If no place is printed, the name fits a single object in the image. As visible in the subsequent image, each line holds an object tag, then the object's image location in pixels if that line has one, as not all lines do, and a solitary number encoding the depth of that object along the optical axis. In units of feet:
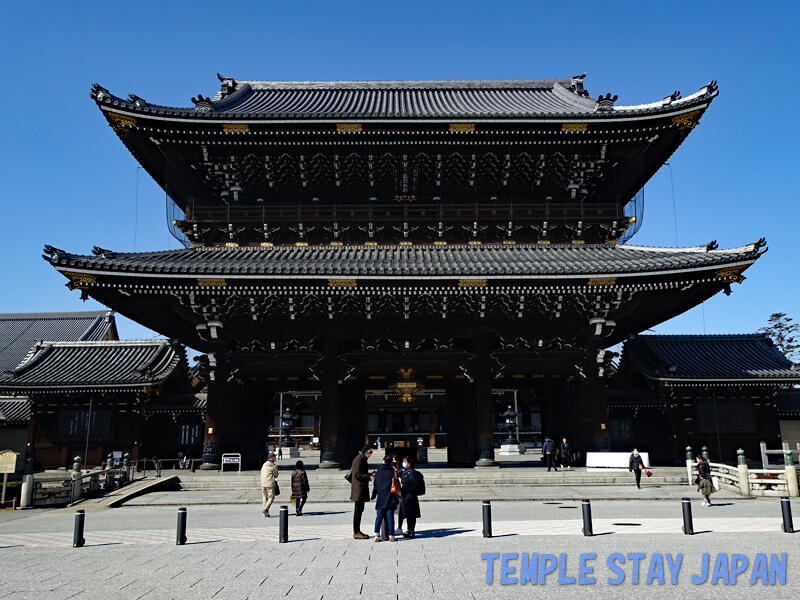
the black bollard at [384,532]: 41.60
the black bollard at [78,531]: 41.37
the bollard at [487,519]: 41.70
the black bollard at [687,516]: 42.42
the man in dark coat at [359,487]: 42.78
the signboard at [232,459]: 81.59
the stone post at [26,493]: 68.01
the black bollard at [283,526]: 40.97
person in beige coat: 55.36
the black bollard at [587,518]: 42.01
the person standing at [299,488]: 55.01
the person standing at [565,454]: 82.89
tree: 237.45
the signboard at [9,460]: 75.97
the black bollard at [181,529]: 41.24
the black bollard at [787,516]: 42.68
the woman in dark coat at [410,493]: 42.75
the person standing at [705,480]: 60.08
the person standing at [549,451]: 80.43
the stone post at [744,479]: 68.44
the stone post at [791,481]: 68.21
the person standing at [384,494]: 41.14
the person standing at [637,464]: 68.90
